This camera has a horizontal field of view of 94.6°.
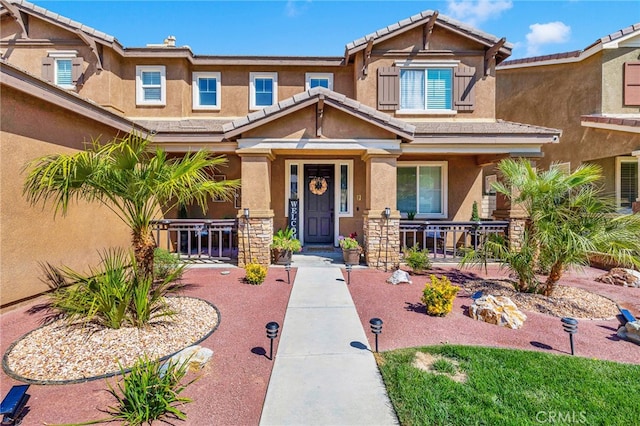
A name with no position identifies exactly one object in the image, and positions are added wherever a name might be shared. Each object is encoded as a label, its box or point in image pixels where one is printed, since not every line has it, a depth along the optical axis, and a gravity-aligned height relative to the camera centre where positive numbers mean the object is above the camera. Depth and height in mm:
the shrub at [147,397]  2824 -1906
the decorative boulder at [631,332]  4414 -1873
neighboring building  11453 +4596
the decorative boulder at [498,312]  4902 -1776
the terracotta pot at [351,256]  8609 -1398
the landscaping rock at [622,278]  7164 -1700
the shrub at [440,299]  5199 -1601
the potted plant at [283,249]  8599 -1198
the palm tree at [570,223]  5578 -271
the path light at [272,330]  3873 -1603
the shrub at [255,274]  6902 -1559
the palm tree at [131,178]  4512 +465
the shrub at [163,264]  6816 -1357
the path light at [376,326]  4059 -1618
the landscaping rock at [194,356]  3646 -1883
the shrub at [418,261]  7996 -1427
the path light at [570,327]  4055 -1623
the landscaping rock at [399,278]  7102 -1690
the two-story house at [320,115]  8312 +2988
